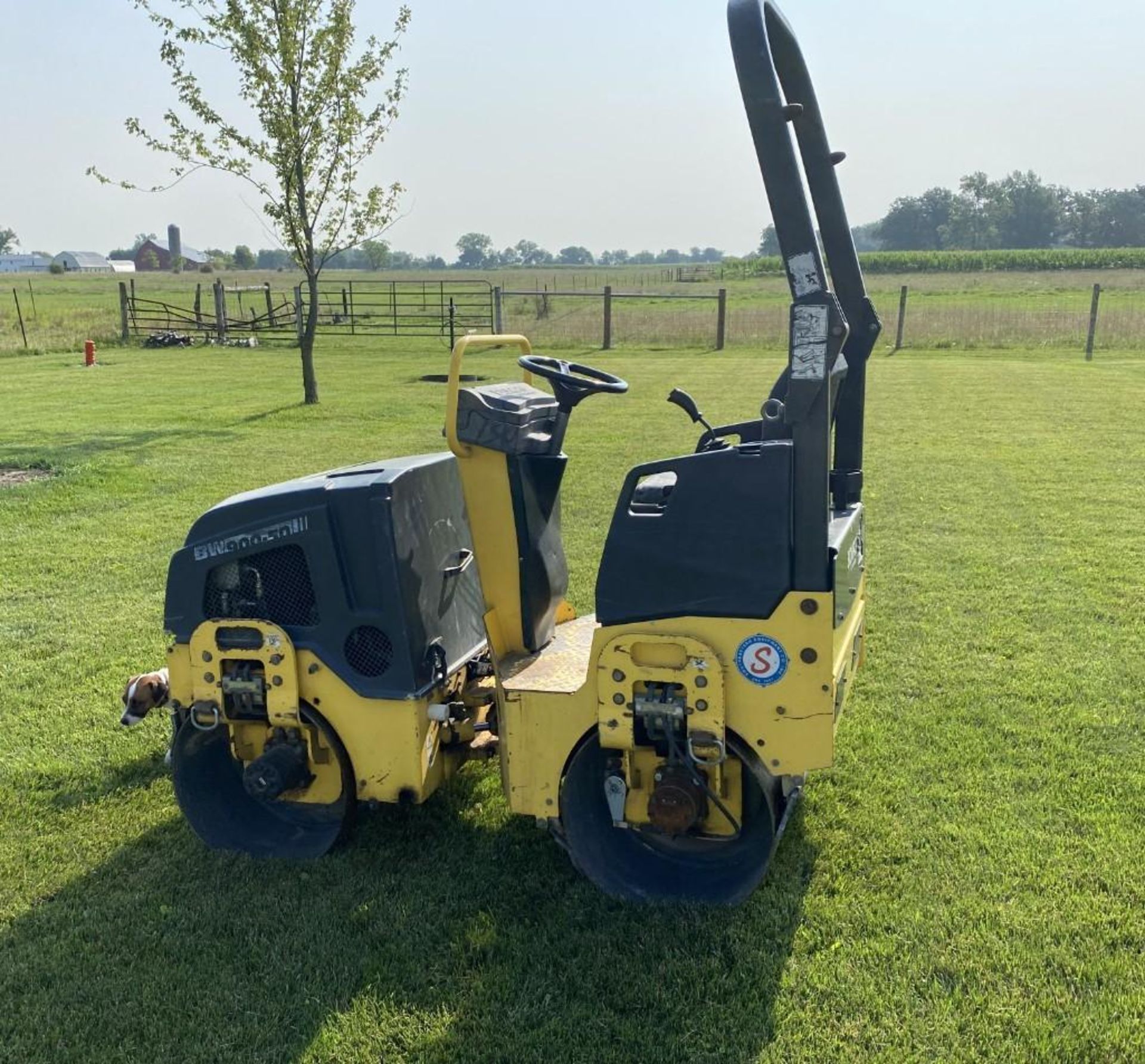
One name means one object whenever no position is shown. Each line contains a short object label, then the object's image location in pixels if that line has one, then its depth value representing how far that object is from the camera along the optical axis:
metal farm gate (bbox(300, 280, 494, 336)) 24.95
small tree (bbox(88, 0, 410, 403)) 13.40
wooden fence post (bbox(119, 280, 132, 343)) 24.43
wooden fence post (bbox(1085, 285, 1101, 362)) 19.94
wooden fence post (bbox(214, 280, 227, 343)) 25.38
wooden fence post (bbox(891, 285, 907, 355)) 21.25
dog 3.72
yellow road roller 2.70
